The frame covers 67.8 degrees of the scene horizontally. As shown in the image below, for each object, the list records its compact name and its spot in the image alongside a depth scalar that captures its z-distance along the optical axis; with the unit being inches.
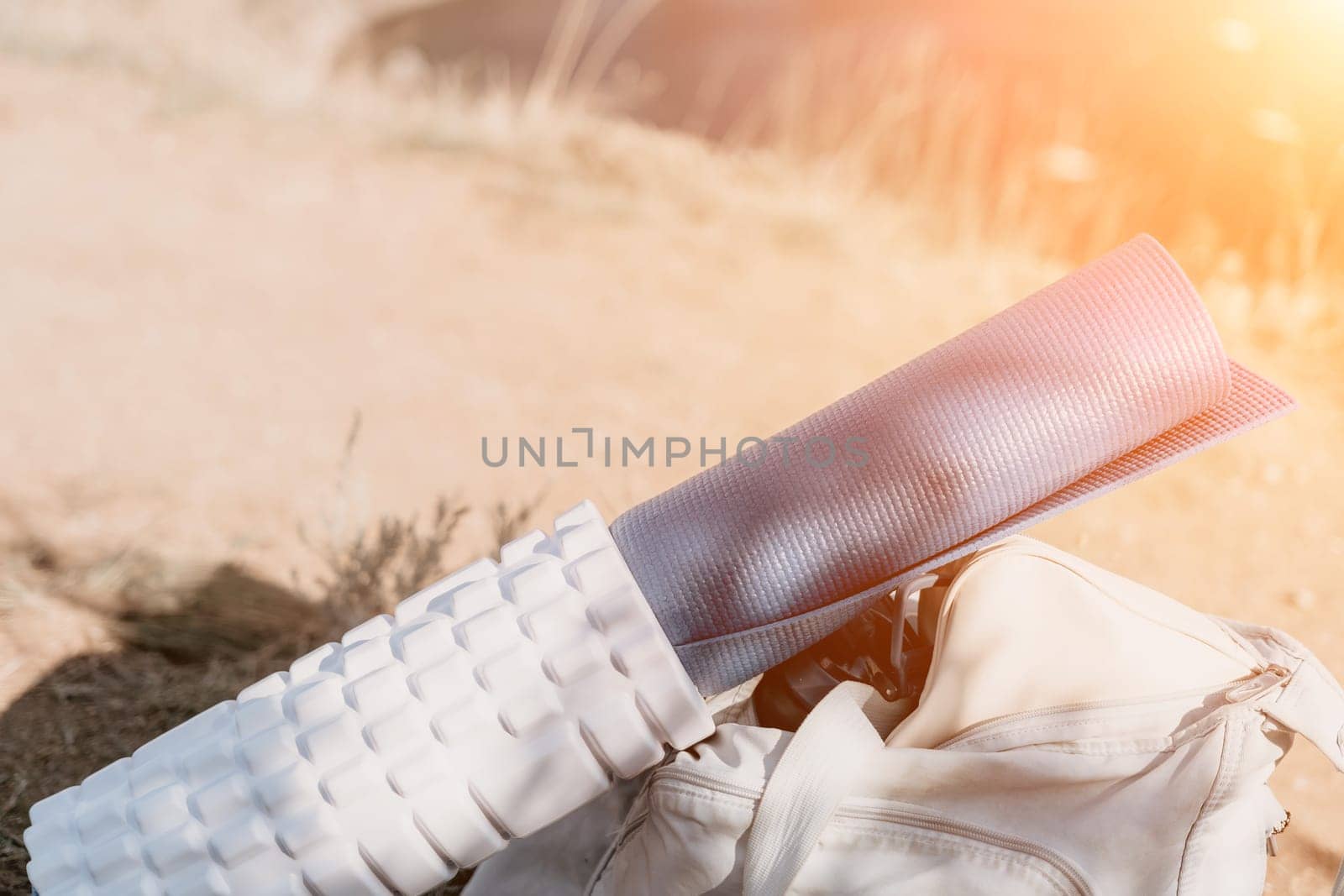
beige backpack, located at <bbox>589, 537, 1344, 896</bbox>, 37.0
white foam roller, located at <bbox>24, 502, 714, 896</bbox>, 38.2
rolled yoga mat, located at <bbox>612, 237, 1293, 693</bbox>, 42.3
